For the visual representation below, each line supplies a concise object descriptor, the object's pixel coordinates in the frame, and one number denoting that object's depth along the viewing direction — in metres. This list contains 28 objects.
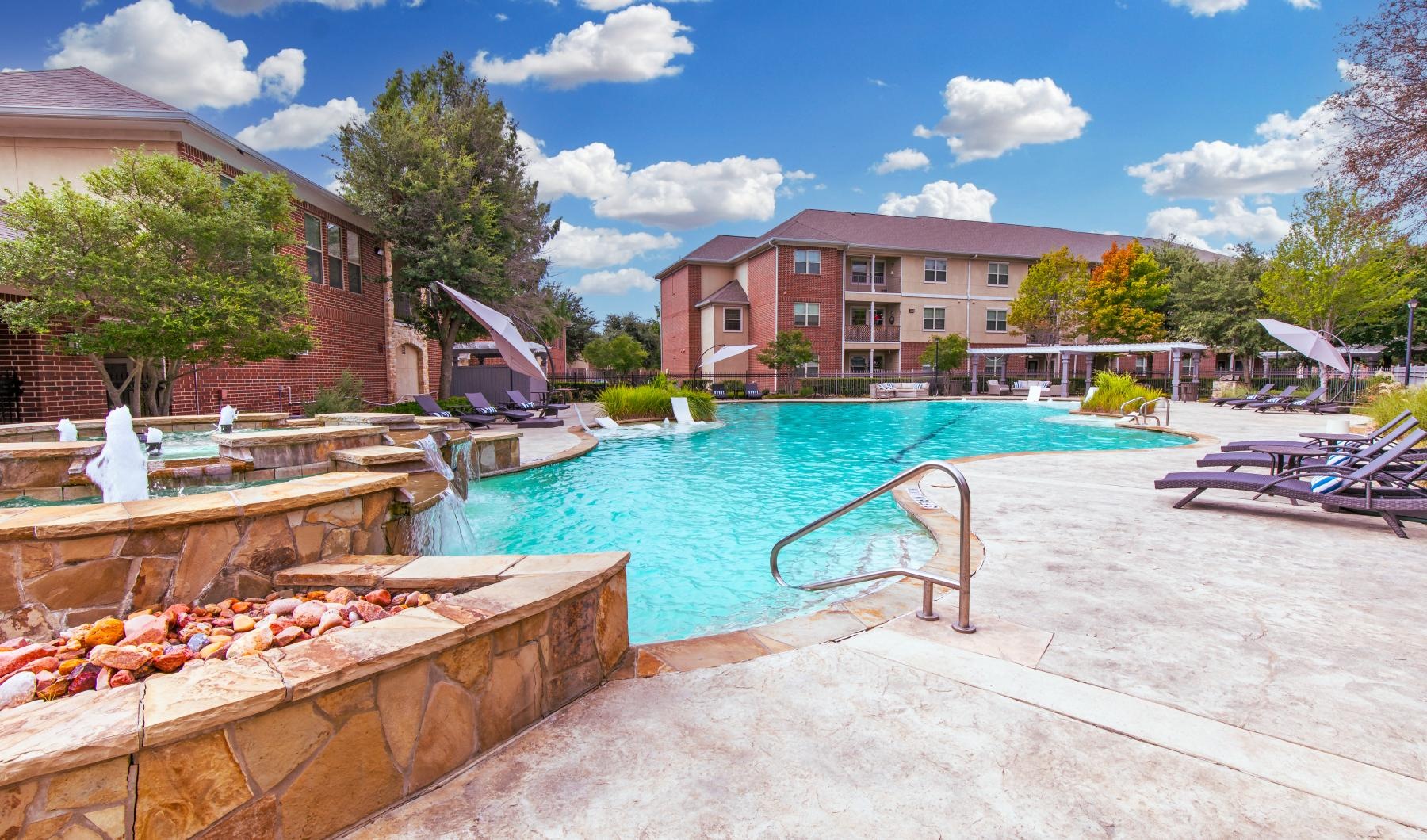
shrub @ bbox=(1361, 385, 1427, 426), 9.37
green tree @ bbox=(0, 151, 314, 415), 7.45
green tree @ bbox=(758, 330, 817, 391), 30.25
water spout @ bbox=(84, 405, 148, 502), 4.37
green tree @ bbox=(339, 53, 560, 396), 16.34
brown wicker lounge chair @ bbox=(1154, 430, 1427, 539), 5.46
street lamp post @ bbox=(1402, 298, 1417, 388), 20.72
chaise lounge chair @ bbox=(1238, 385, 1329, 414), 20.67
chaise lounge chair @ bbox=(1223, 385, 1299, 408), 21.41
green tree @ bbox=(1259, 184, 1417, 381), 24.17
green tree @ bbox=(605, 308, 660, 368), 56.44
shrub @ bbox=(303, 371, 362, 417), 13.30
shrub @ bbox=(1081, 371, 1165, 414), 19.14
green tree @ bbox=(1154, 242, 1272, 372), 33.69
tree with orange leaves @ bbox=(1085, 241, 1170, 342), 34.94
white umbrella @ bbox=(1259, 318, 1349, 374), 17.91
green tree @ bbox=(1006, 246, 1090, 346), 34.44
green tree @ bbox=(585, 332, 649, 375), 35.56
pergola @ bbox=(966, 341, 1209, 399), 25.92
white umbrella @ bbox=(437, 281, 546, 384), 10.82
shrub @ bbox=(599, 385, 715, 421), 17.34
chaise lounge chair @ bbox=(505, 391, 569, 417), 17.91
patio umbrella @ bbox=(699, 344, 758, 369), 24.27
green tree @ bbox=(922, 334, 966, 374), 33.59
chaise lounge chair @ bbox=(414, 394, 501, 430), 14.17
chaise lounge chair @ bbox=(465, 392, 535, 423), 16.50
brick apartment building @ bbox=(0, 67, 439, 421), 9.70
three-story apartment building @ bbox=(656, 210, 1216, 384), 33.66
